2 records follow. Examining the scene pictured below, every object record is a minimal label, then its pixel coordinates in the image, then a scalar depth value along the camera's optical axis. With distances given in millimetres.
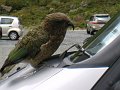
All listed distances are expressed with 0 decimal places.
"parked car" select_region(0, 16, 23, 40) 16203
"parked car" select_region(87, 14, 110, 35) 19824
